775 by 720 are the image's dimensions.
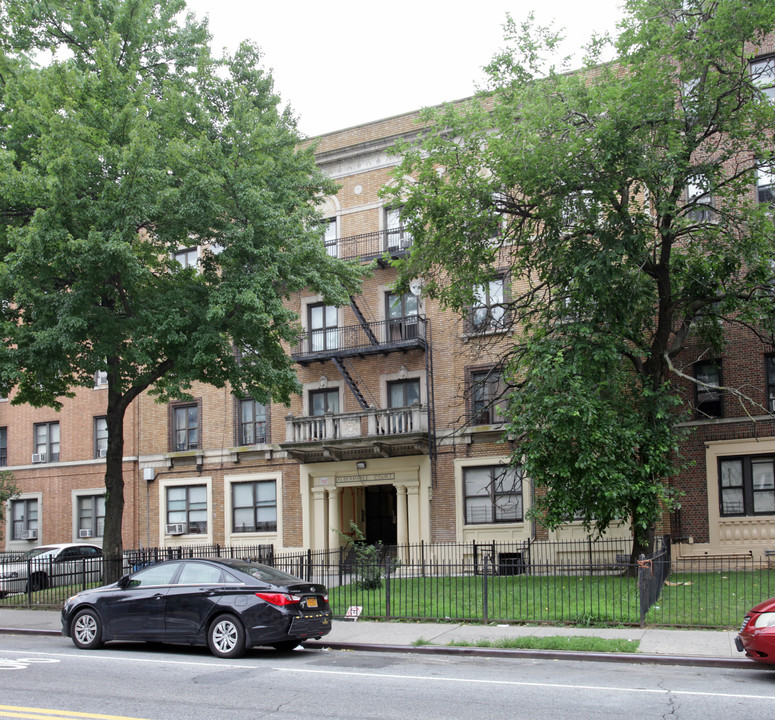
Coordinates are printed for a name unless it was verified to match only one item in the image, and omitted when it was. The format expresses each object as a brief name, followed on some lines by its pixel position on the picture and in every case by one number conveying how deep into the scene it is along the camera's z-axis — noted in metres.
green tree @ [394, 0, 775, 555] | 17.31
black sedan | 12.08
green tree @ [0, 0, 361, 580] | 17.36
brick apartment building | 23.48
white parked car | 20.86
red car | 9.80
